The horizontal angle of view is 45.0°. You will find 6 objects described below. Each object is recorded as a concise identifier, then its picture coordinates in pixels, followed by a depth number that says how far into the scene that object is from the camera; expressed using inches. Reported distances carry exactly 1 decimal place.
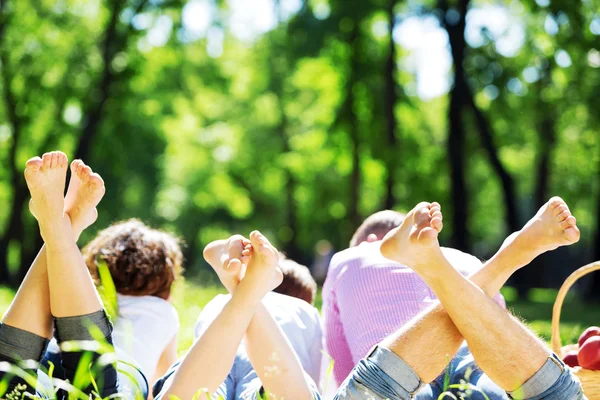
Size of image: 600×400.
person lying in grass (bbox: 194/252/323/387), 119.2
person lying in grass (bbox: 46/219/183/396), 118.2
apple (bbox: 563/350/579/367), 116.4
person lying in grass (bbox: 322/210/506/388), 109.7
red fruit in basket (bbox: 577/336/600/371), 107.2
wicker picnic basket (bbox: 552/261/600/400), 105.6
